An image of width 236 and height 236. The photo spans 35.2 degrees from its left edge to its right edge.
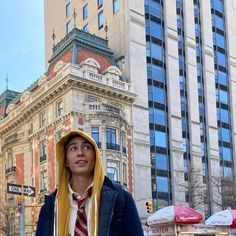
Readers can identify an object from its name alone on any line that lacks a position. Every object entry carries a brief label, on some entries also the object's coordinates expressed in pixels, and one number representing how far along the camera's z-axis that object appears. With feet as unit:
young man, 6.29
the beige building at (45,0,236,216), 112.28
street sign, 40.06
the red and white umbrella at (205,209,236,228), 38.45
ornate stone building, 97.95
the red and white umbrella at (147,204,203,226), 34.48
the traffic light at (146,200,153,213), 70.33
